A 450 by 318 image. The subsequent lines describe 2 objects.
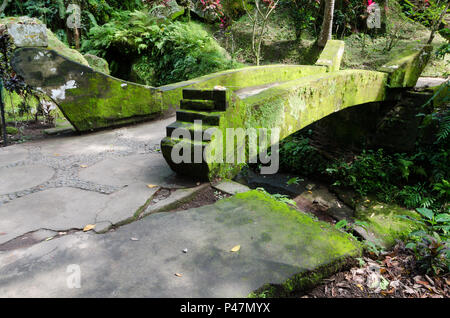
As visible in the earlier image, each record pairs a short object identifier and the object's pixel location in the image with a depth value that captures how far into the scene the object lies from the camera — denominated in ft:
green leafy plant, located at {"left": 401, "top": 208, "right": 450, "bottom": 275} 8.55
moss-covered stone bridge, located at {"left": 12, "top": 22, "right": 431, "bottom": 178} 10.04
